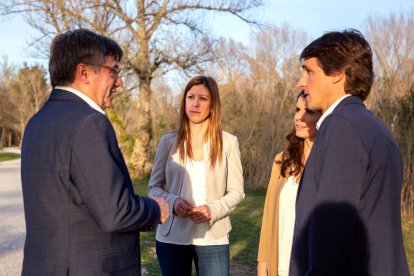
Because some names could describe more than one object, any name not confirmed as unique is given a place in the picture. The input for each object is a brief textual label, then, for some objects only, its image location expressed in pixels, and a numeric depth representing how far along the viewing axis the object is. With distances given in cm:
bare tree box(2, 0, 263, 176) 1928
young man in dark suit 191
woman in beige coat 312
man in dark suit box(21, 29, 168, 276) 224
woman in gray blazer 345
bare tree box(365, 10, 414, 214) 1112
